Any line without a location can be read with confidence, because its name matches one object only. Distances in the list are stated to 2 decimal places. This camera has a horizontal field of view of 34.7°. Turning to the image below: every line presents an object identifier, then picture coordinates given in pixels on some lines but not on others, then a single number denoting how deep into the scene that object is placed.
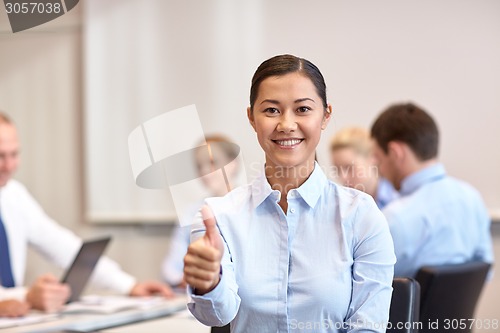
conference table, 2.45
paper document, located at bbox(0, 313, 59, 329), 2.46
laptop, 2.69
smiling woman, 1.41
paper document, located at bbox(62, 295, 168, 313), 2.76
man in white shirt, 3.20
